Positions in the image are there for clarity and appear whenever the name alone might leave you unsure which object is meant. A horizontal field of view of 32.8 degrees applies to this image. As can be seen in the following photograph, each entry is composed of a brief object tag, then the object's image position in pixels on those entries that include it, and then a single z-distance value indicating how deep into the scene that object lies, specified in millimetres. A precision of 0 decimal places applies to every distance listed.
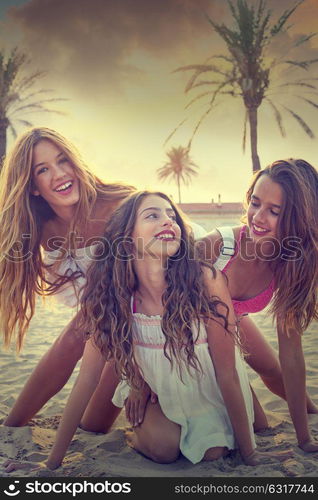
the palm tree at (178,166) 41844
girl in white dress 2953
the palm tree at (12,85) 12047
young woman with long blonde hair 3520
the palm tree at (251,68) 10570
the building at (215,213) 28312
